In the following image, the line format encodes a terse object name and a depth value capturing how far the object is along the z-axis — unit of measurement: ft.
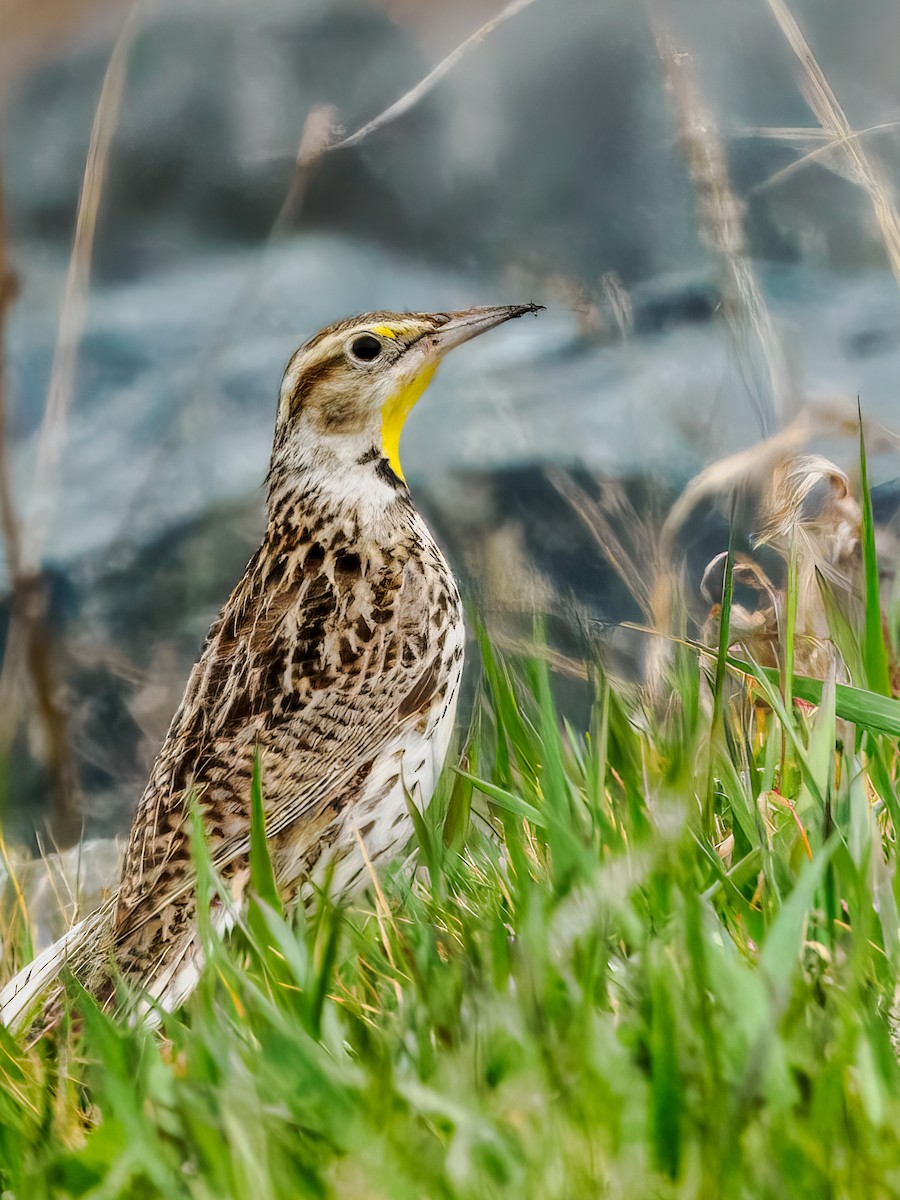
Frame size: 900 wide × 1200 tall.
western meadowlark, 17.03
